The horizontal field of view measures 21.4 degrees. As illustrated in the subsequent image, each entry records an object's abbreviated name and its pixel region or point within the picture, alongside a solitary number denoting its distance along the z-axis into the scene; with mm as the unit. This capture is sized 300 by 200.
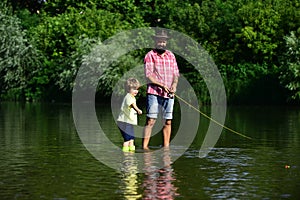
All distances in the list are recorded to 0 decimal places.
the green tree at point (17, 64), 54375
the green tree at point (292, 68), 43406
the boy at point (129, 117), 14188
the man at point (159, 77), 14164
